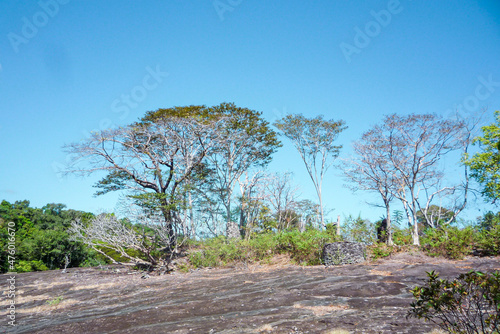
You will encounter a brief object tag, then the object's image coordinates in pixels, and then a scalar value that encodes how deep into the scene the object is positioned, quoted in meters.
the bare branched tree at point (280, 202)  23.11
